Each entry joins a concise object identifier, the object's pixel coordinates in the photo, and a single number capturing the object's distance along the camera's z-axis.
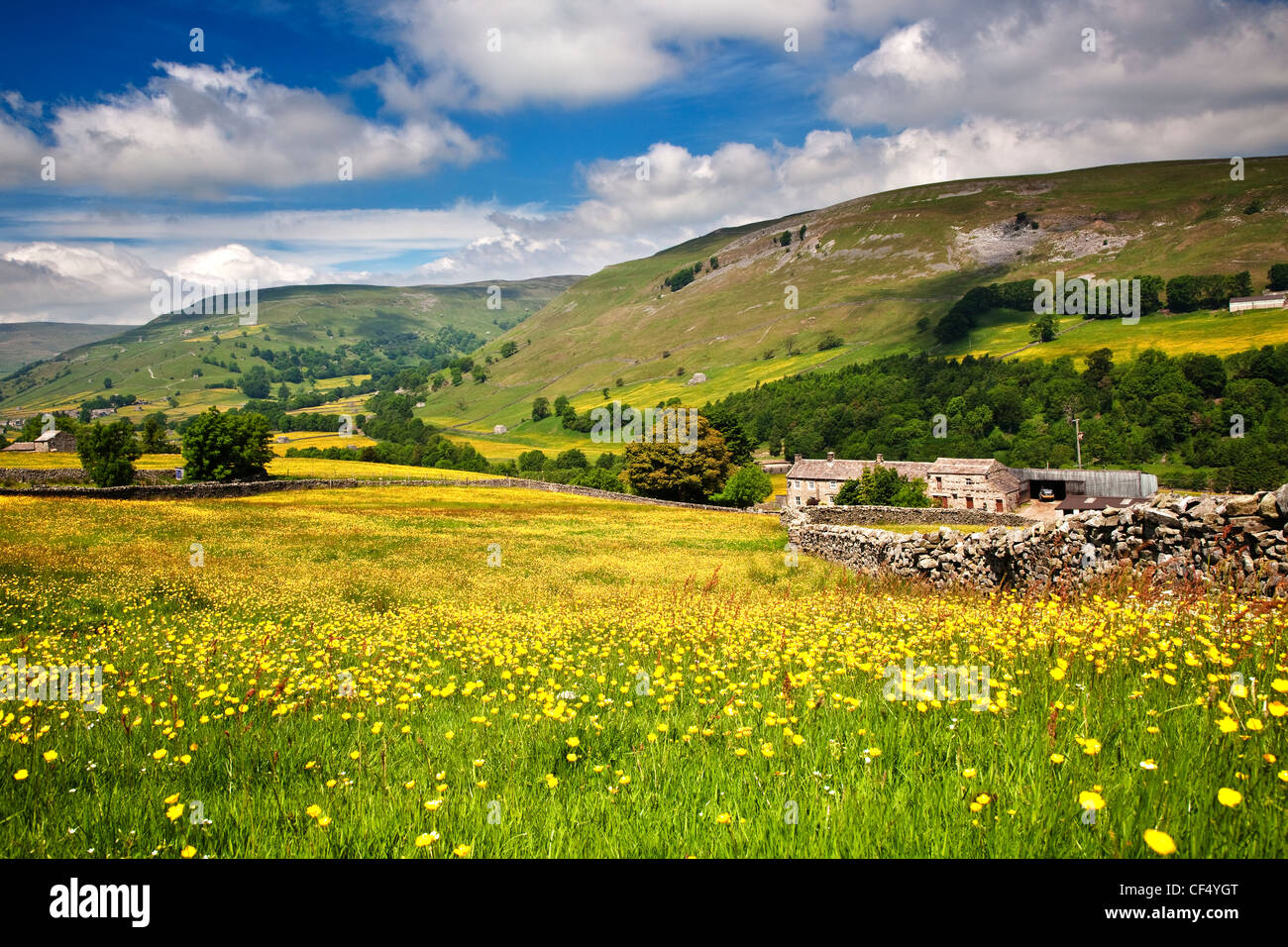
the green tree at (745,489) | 83.81
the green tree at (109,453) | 57.66
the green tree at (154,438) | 96.57
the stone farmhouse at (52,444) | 111.88
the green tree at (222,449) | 71.12
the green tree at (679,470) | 86.31
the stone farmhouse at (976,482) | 96.50
